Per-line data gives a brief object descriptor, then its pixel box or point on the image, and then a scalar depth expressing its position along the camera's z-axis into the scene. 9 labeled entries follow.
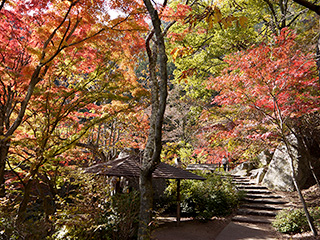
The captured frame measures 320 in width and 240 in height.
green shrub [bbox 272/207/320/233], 5.42
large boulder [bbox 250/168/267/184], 10.09
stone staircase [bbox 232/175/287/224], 6.88
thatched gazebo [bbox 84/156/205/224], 5.77
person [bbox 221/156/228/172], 14.38
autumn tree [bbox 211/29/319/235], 5.32
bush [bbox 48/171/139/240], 3.37
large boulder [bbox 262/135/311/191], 8.62
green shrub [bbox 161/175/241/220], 7.49
